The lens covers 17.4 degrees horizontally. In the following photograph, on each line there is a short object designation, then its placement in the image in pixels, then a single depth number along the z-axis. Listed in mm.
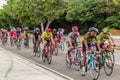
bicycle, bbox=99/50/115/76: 14150
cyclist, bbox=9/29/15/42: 35625
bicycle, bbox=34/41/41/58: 24094
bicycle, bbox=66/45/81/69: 15798
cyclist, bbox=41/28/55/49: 19047
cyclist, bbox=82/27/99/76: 13211
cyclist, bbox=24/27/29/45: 32206
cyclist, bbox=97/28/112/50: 14371
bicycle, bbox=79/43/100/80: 12789
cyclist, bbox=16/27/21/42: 33031
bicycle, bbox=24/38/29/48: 33503
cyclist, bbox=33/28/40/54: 24117
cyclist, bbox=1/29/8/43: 40656
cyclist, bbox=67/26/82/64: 15516
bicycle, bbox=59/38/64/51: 28375
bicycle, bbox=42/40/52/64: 19177
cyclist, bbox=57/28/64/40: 27189
